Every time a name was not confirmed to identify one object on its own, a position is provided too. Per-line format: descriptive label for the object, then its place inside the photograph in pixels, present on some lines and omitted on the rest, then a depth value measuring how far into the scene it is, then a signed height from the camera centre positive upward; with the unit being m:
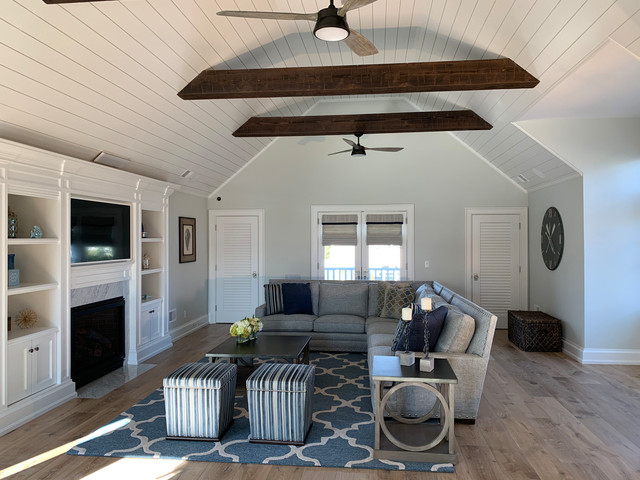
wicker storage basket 5.70 -1.27
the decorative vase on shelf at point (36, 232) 3.87 +0.08
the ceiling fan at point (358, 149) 5.84 +1.22
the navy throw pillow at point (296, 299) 6.06 -0.84
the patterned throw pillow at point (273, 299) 6.06 -0.84
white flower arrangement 4.35 -0.89
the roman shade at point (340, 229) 7.37 +0.18
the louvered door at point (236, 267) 7.61 -0.48
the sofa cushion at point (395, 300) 5.76 -0.81
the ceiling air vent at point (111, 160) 4.50 +0.88
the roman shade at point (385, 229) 7.29 +0.18
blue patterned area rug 2.94 -1.49
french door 7.29 -0.05
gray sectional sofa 3.46 -1.04
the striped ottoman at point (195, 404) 3.16 -1.21
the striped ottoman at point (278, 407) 3.09 -1.21
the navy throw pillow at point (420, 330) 3.60 -0.76
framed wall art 6.76 +0.02
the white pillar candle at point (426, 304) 3.18 -0.48
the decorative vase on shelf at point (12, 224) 3.70 +0.15
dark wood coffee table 4.05 -1.07
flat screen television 4.36 +0.10
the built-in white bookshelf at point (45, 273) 3.43 -0.32
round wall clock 5.79 +0.01
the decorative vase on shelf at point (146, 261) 5.72 -0.27
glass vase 4.40 -1.01
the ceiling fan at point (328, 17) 2.42 +1.26
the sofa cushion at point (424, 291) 5.09 -0.65
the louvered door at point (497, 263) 7.10 -0.40
